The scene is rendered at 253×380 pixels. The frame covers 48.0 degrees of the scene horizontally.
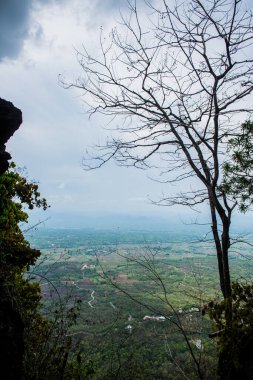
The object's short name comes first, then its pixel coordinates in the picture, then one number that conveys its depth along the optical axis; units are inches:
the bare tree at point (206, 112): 166.4
